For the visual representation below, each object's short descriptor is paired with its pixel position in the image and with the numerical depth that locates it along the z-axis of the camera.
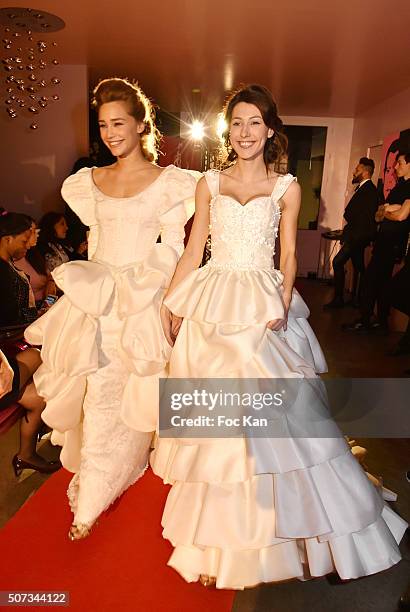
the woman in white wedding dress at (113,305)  2.20
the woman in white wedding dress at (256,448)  1.89
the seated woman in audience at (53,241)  4.99
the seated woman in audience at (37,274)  4.32
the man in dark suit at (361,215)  7.02
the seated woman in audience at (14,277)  3.15
